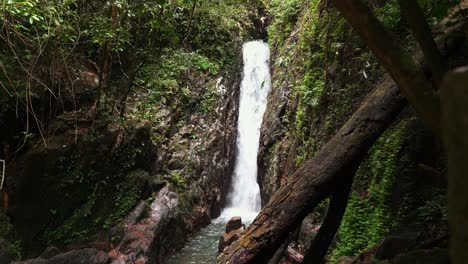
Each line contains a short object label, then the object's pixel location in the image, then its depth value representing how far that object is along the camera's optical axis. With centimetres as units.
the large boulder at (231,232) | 811
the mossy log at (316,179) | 328
